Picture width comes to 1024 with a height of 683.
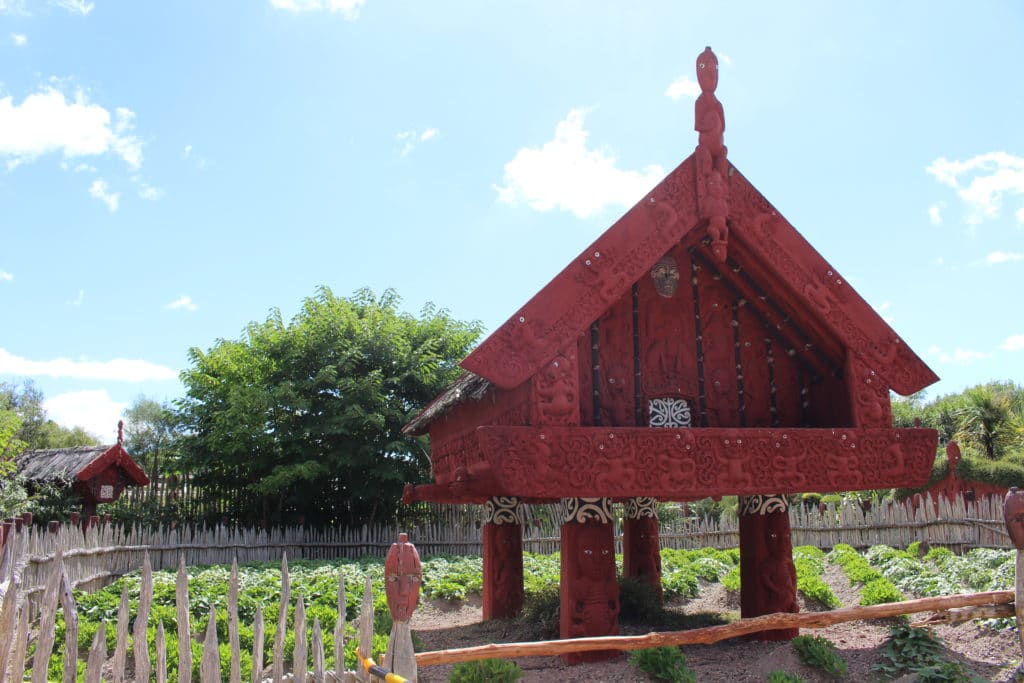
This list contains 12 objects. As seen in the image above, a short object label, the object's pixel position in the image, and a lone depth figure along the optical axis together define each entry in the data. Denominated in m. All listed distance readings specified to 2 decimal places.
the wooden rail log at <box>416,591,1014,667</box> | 4.42
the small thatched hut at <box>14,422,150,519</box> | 17.57
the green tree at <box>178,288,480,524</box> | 18.95
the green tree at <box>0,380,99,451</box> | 31.81
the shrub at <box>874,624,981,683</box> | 6.10
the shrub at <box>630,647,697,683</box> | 5.86
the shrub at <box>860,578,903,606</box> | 8.53
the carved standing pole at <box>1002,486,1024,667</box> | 5.68
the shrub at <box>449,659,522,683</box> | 5.74
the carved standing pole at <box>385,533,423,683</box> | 3.92
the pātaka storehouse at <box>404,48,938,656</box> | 5.78
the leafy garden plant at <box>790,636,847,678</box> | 6.24
